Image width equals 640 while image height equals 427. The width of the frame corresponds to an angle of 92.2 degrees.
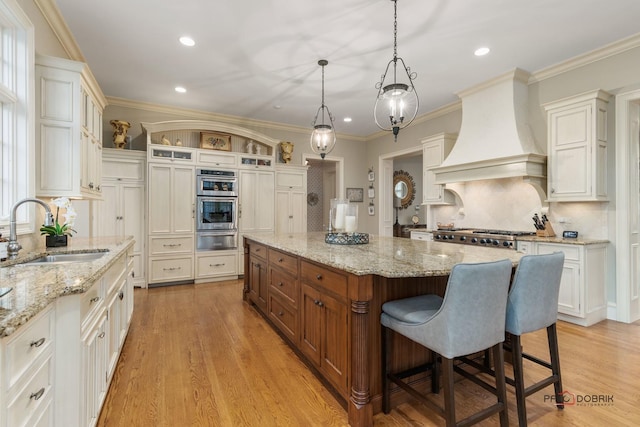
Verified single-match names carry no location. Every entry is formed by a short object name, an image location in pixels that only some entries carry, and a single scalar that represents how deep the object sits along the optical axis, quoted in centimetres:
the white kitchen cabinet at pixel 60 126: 240
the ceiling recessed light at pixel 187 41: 307
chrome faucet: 186
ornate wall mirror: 841
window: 212
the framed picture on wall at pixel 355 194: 694
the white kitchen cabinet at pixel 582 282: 310
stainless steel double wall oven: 489
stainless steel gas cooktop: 356
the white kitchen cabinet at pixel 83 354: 120
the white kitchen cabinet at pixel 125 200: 439
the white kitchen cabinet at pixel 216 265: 492
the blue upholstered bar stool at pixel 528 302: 162
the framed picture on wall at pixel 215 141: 519
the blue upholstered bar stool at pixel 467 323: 138
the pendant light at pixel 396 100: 234
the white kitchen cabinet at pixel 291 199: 567
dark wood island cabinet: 163
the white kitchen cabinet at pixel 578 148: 318
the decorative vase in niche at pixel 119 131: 451
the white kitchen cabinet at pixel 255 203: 520
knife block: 361
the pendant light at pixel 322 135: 352
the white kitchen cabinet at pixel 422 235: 474
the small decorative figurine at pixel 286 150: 585
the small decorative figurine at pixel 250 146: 547
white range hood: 360
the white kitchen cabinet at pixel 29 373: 84
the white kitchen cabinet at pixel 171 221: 460
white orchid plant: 241
